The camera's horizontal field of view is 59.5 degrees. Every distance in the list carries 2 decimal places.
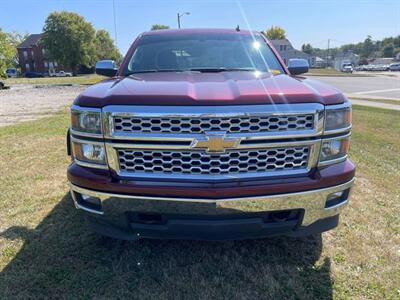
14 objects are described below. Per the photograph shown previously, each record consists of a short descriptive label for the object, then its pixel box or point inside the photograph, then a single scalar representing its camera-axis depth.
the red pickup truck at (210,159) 2.06
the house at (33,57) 89.12
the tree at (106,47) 78.79
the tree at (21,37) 89.90
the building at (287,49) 71.69
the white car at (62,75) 75.06
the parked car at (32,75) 76.57
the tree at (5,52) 24.52
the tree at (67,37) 62.97
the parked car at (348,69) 57.88
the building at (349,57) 109.99
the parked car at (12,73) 67.28
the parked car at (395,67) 63.98
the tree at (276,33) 85.06
